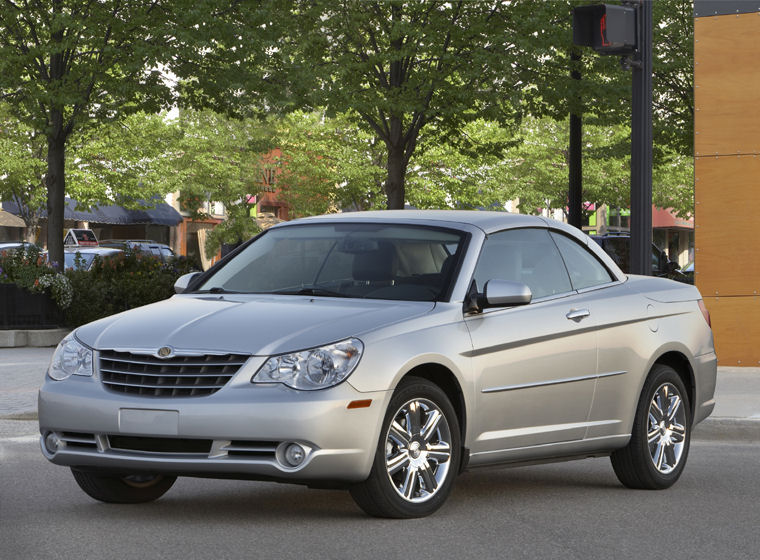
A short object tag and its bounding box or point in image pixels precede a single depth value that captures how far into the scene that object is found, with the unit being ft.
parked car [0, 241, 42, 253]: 87.76
